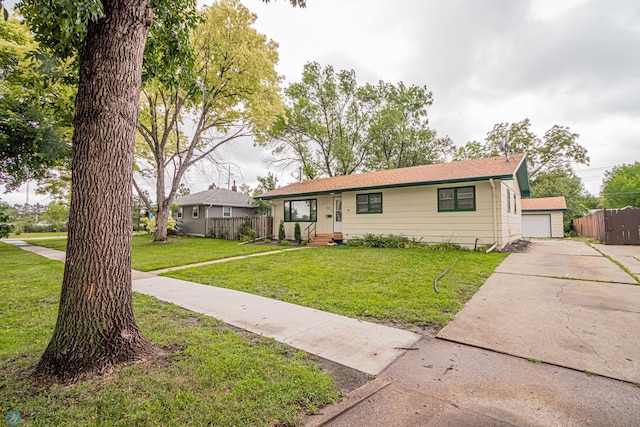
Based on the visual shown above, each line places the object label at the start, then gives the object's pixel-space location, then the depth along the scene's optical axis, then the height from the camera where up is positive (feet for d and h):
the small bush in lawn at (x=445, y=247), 35.93 -3.76
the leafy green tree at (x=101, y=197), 8.06 +0.76
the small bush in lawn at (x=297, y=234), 50.53 -2.60
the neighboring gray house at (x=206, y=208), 72.08 +3.39
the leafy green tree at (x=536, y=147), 89.51 +23.27
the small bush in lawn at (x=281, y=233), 53.26 -2.50
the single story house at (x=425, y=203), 35.19 +2.23
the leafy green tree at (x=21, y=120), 37.37 +14.04
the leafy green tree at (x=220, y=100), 49.62 +23.64
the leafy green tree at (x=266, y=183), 98.43 +13.03
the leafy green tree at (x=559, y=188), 81.97 +9.11
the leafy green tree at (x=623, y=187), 133.18 +14.60
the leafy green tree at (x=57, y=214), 90.63 +2.87
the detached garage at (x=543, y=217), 68.84 -0.06
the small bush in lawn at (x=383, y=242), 39.45 -3.39
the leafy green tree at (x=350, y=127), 77.36 +26.06
